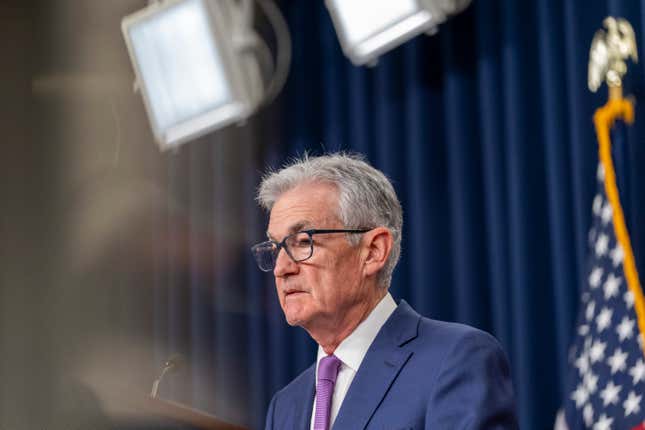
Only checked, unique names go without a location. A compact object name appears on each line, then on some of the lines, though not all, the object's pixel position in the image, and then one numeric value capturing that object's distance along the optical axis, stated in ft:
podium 12.71
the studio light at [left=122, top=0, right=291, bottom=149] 27.37
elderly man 13.03
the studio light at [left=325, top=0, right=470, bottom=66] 24.62
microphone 17.76
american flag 19.61
